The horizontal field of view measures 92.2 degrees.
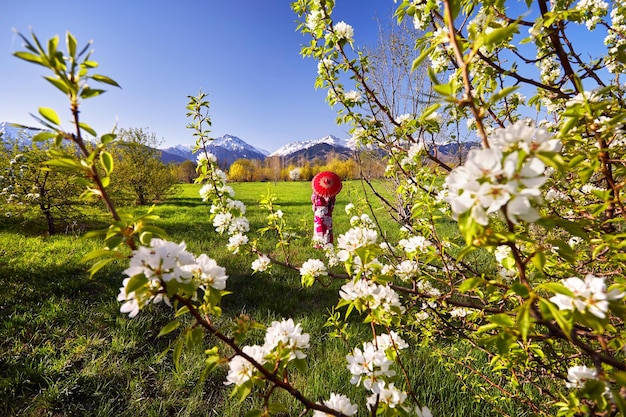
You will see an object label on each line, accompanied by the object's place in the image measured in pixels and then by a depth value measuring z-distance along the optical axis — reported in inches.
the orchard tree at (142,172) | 455.4
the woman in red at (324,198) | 242.2
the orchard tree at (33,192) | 229.5
